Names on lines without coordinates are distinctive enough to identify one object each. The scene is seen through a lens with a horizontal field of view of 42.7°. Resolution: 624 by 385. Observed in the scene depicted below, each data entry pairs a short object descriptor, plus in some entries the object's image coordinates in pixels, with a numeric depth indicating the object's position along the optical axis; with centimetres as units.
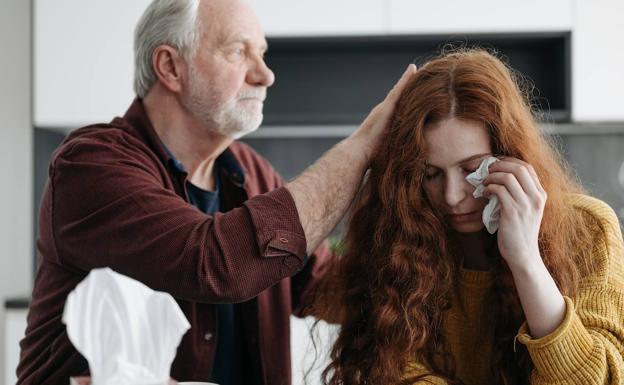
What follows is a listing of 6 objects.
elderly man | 141
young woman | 128
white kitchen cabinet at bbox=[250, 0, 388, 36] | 316
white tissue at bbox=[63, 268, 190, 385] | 87
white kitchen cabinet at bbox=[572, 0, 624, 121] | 310
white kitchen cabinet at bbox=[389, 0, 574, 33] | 310
